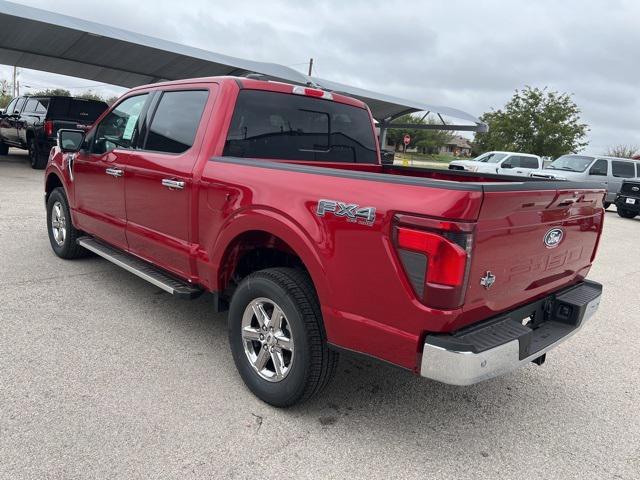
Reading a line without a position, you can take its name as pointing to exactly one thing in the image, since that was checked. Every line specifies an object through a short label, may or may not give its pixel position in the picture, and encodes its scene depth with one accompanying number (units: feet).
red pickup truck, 7.16
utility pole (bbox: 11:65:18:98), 193.28
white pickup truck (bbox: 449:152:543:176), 66.33
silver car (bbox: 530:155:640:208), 54.60
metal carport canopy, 46.75
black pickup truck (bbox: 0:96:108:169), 43.62
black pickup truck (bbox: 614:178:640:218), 48.80
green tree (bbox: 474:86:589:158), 125.08
